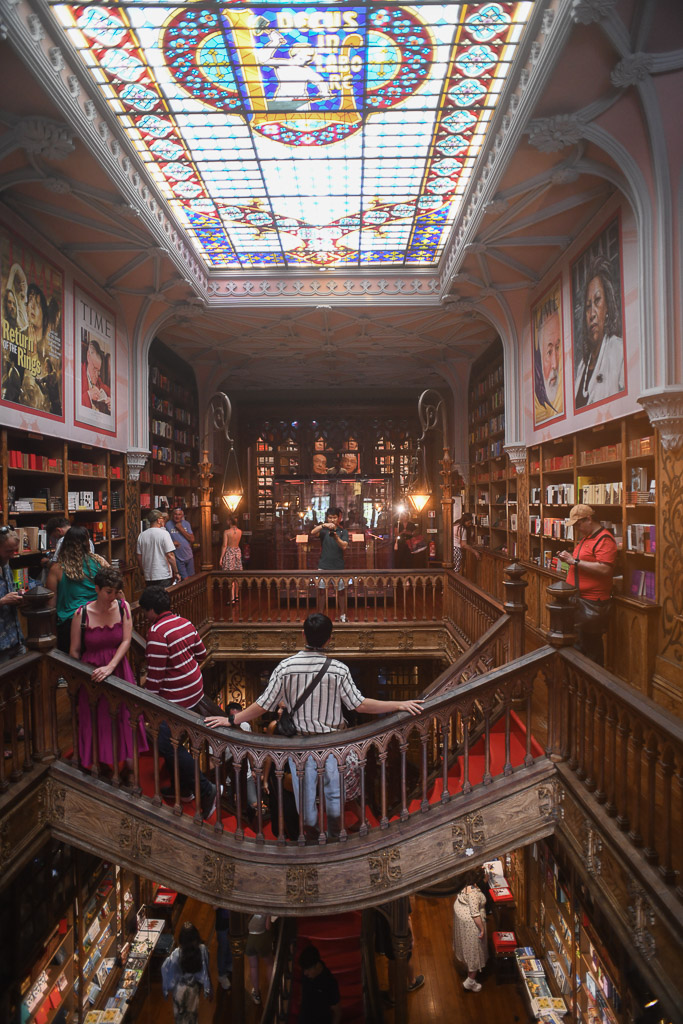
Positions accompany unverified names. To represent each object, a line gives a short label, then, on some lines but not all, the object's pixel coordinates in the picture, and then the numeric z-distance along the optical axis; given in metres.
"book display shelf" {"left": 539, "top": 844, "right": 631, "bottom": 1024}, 4.15
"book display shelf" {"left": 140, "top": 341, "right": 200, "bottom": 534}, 10.39
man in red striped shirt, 3.61
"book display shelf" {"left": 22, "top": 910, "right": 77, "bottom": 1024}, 4.32
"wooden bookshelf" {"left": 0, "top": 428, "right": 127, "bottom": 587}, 5.81
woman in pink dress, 3.43
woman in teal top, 4.19
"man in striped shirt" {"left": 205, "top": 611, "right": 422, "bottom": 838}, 3.12
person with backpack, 4.79
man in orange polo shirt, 4.70
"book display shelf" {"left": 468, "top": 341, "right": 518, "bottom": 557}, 9.83
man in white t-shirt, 6.71
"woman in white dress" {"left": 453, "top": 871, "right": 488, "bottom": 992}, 5.68
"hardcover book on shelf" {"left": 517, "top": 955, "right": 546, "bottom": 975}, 5.80
